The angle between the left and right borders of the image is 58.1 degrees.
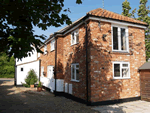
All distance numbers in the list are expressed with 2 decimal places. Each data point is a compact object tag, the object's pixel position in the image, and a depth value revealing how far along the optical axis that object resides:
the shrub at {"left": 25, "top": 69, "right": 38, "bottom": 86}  17.98
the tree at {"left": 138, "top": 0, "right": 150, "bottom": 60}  17.70
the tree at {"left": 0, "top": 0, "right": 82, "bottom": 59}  4.57
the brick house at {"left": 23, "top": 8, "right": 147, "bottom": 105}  8.81
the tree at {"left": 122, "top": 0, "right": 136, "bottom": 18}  19.92
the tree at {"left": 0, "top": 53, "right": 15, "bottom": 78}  31.88
